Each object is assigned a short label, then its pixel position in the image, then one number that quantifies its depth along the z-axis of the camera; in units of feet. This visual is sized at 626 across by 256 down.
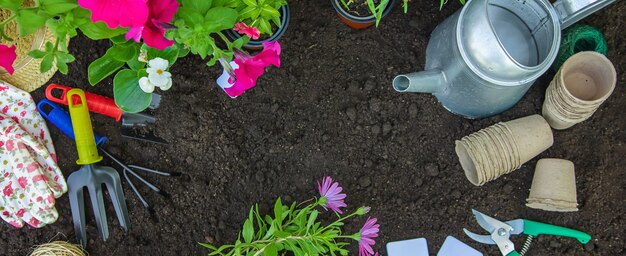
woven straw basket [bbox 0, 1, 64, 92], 5.77
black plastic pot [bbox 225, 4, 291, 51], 5.60
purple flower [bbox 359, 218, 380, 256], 5.40
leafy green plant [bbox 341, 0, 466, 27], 4.68
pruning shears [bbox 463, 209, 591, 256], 5.84
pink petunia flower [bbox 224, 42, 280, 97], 4.40
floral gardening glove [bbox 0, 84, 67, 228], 5.96
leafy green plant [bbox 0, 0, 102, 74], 4.03
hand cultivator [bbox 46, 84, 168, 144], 5.82
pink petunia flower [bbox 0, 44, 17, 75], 4.17
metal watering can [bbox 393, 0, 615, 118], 4.78
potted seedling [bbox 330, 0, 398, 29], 5.69
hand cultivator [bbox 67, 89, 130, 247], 5.72
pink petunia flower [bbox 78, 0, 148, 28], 3.57
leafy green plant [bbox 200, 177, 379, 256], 4.97
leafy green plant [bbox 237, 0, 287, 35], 4.60
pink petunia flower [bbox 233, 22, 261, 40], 4.60
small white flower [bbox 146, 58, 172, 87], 4.38
